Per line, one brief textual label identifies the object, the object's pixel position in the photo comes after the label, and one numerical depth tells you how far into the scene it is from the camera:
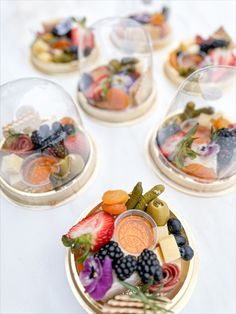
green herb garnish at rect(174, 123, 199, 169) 0.28
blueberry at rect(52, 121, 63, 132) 0.29
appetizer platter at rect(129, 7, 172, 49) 0.41
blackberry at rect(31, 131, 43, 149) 0.28
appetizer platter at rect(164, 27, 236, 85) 0.37
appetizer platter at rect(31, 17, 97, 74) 0.38
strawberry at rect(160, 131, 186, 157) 0.30
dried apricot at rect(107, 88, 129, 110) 0.33
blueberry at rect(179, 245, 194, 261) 0.22
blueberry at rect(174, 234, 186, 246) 0.23
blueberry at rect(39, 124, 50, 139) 0.28
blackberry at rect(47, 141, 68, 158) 0.28
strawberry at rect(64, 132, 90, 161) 0.29
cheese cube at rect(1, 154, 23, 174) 0.27
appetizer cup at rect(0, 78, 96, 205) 0.28
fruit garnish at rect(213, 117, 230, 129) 0.30
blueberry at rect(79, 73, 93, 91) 0.35
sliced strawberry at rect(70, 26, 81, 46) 0.39
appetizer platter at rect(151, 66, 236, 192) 0.28
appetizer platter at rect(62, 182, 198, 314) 0.20
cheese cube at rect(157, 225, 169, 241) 0.23
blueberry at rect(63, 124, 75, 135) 0.29
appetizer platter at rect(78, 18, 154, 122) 0.33
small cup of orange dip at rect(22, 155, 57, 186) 0.28
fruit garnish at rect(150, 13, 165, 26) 0.40
